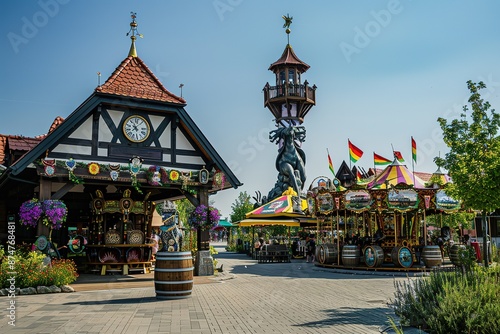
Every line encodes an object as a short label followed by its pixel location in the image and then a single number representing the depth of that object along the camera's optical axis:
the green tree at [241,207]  53.00
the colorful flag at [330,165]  26.72
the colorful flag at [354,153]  23.78
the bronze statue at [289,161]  43.81
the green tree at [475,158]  13.11
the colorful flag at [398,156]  24.09
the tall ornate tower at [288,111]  44.56
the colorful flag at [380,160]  24.30
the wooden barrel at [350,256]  21.42
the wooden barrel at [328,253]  22.86
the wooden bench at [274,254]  29.47
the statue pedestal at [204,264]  17.28
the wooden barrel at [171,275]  11.83
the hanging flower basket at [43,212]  14.21
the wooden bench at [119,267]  17.69
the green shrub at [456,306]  6.57
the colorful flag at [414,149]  22.32
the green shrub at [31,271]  12.78
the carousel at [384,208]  20.84
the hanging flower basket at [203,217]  17.22
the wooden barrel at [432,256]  20.60
